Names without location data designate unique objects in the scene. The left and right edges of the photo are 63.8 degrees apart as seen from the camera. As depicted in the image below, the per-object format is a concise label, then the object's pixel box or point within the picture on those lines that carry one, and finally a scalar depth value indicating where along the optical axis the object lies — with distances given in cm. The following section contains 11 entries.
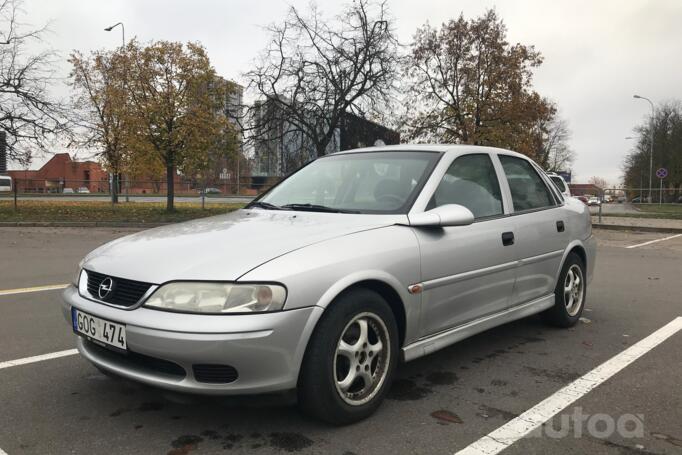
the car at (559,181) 1039
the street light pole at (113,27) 2811
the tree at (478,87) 2333
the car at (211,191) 2652
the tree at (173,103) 2023
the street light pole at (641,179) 5824
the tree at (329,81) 2156
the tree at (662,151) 5291
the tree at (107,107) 2027
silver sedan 253
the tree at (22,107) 1919
